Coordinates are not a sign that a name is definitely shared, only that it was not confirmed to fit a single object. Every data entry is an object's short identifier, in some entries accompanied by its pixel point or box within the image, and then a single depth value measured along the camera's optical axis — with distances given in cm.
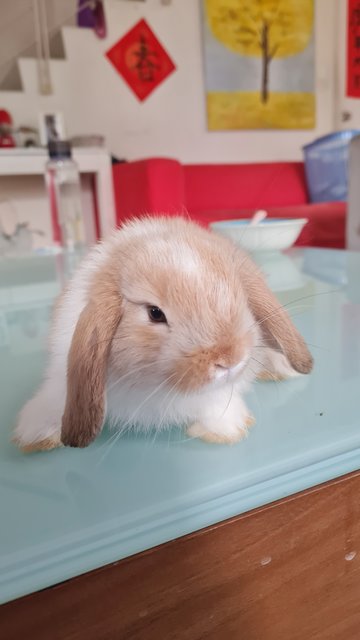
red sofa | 201
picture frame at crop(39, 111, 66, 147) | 243
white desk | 221
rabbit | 32
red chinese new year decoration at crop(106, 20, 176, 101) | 275
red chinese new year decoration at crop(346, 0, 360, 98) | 312
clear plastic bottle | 193
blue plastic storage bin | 263
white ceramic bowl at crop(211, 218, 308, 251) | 108
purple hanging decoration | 262
